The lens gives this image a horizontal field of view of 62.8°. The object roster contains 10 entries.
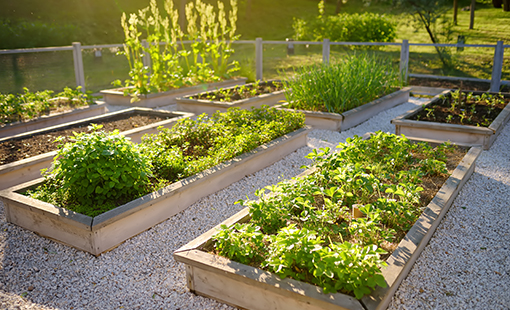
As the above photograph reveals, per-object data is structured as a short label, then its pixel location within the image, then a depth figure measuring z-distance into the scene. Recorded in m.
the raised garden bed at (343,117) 6.37
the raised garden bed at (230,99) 7.22
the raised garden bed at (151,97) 8.06
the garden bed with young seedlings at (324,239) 2.24
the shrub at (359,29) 15.93
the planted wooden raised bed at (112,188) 3.21
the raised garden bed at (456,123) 5.46
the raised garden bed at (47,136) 4.25
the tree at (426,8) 11.77
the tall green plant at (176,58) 8.12
